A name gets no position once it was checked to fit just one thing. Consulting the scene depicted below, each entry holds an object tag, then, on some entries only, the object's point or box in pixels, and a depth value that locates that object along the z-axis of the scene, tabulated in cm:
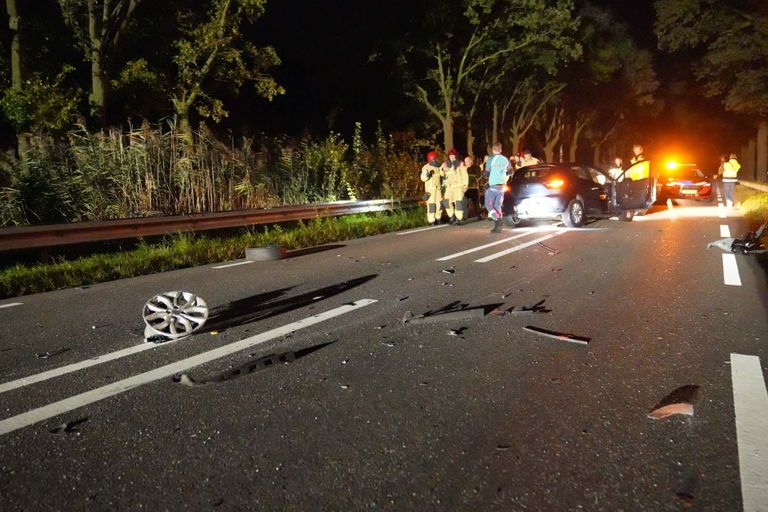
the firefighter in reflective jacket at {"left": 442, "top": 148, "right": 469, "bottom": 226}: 1505
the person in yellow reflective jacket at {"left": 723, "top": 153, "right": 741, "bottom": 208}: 1868
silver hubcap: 509
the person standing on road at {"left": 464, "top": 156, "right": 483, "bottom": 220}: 1784
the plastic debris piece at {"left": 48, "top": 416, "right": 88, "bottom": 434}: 324
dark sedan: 1342
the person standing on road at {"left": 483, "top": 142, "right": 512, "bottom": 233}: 1351
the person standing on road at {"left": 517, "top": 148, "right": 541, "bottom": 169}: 1564
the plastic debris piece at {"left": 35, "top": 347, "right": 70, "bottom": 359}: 459
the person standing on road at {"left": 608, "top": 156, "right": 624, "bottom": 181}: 1459
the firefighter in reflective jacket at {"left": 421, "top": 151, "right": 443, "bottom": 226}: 1532
